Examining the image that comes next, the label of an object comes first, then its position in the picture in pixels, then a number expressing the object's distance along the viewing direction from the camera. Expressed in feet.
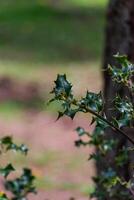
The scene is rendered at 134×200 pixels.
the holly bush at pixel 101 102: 6.30
